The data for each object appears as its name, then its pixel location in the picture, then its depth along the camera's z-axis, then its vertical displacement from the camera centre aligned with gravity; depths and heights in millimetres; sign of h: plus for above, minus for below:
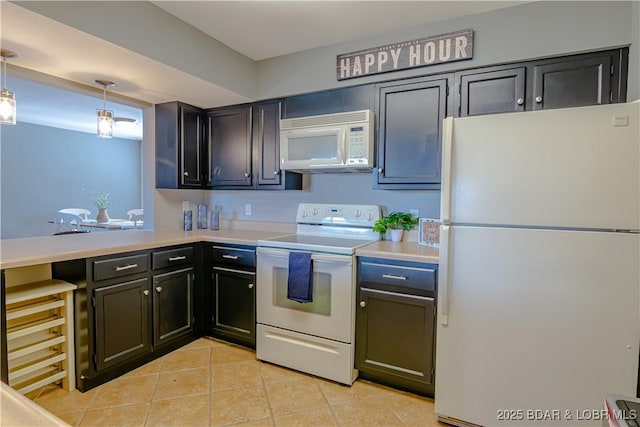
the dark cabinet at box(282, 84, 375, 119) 2541 +794
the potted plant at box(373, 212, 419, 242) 2580 -143
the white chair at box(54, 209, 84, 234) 5717 -360
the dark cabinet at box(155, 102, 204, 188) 3072 +518
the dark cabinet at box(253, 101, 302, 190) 2936 +448
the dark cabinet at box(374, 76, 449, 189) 2312 +508
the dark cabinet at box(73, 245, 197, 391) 2133 -746
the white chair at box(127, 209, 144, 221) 5996 -253
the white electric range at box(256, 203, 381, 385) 2248 -714
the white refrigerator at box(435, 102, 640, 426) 1520 -279
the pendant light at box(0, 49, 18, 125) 1850 +501
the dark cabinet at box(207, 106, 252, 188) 3096 +514
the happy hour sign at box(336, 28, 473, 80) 2207 +1033
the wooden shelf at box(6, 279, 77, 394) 1947 -817
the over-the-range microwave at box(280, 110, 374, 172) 2471 +463
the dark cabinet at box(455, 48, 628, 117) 1910 +732
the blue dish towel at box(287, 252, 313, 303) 2314 -505
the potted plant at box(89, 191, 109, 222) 6085 +29
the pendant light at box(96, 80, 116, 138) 2330 +517
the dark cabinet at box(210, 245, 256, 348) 2656 -728
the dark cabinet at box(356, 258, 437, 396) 2057 -741
